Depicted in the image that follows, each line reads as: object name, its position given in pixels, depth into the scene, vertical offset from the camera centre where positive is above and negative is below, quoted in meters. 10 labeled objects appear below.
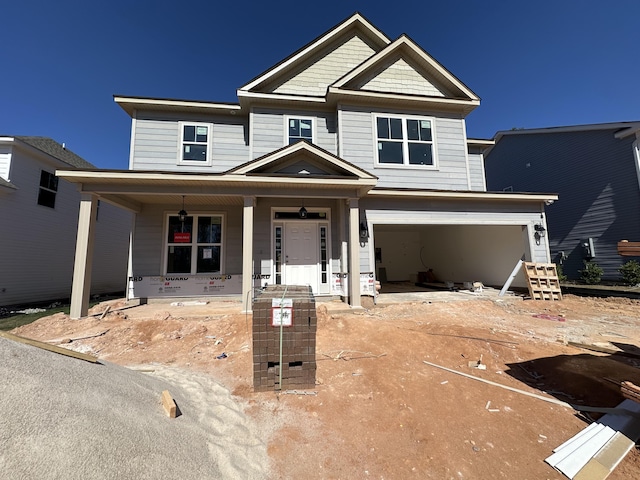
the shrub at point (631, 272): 9.74 -0.53
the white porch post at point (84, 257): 6.51 +0.17
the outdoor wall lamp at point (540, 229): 9.28 +1.01
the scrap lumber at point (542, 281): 8.62 -0.72
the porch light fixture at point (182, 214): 8.34 +1.51
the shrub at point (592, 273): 11.03 -0.63
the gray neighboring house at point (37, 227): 8.94 +1.41
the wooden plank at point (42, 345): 2.76 -0.82
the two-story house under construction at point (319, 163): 8.64 +3.33
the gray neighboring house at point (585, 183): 10.78 +3.41
